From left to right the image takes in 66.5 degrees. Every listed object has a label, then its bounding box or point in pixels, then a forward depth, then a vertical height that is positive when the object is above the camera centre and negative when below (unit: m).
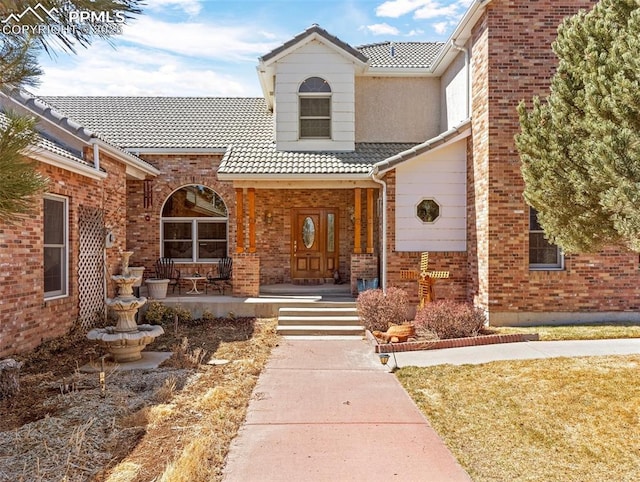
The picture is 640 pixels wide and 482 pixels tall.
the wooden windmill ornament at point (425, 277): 10.62 -0.65
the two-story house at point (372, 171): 10.02 +1.89
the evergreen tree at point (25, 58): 3.25 +1.36
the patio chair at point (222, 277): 13.34 -0.78
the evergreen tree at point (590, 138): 5.03 +1.34
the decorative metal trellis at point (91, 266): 10.15 -0.36
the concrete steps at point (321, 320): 10.19 -1.55
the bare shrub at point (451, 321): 9.04 -1.37
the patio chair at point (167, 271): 13.74 -0.62
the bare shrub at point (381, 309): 9.86 -1.26
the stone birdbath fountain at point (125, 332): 7.95 -1.39
